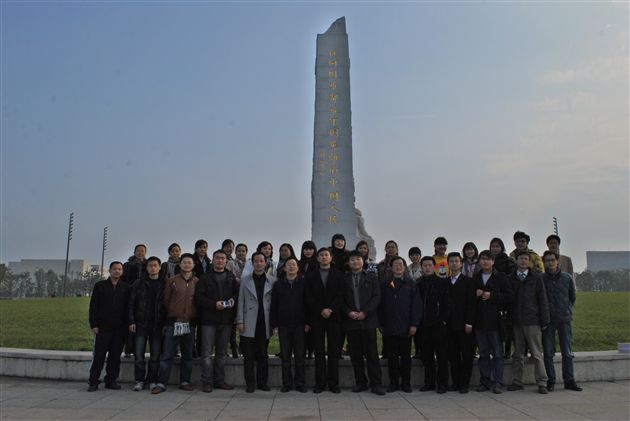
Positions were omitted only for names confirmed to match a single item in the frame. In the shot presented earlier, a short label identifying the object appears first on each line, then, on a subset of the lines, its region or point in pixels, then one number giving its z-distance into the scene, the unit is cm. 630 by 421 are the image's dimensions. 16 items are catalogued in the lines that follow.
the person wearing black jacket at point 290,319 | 538
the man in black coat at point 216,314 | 541
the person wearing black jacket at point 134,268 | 589
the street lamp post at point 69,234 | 3738
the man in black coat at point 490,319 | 529
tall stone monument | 1162
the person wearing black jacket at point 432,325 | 537
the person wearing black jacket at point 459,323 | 532
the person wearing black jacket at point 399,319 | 536
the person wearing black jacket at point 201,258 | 604
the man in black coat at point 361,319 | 529
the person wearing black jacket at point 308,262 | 583
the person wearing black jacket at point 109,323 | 554
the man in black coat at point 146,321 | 546
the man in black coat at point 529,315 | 530
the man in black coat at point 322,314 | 533
